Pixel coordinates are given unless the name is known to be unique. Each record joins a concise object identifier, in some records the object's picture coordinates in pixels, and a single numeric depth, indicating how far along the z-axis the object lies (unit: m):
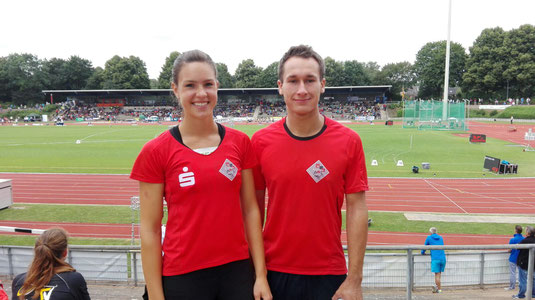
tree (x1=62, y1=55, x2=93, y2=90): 78.06
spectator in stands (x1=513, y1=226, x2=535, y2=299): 4.86
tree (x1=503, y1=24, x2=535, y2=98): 53.12
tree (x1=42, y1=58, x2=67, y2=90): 76.75
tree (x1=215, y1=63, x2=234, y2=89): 77.14
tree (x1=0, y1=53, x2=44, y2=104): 72.31
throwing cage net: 36.34
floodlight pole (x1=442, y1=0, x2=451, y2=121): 37.19
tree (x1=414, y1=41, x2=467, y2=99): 63.28
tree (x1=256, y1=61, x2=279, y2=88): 73.81
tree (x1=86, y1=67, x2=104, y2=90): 77.88
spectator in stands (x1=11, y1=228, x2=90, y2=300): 2.52
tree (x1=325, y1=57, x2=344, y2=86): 71.50
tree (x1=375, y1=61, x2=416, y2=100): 72.94
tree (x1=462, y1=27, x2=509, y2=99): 55.53
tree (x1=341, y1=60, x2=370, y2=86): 72.50
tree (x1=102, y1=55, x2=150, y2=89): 74.62
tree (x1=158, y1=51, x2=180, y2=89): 73.75
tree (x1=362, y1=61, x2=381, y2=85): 74.94
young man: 2.29
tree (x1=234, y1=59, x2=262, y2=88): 74.93
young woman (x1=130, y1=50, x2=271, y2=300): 2.10
